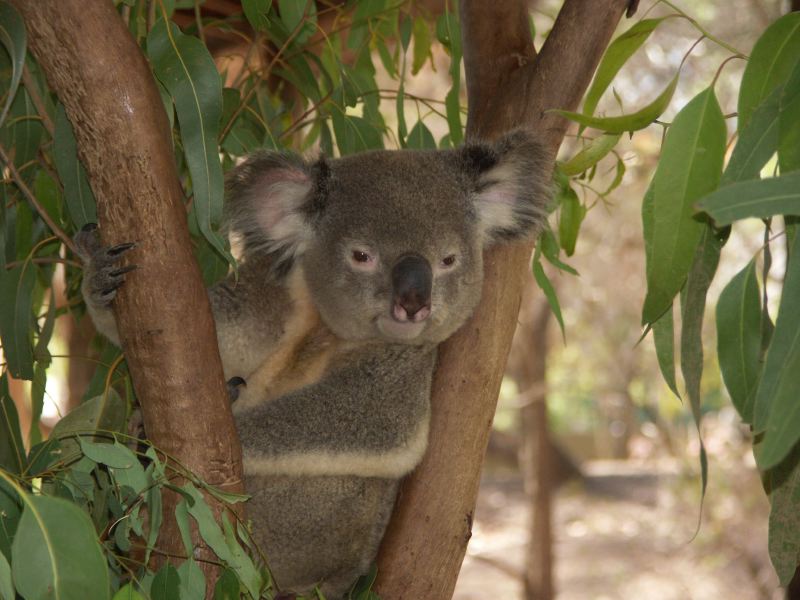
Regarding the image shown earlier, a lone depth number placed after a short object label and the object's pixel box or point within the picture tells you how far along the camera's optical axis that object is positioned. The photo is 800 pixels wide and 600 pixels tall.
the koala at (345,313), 1.97
